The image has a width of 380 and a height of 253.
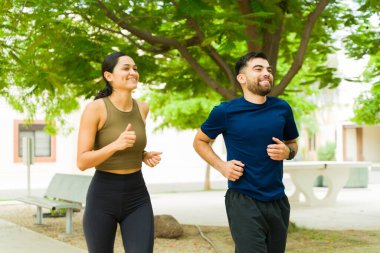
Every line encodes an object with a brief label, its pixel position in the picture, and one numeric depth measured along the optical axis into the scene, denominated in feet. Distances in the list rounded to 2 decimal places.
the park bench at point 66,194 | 33.53
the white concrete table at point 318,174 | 49.69
